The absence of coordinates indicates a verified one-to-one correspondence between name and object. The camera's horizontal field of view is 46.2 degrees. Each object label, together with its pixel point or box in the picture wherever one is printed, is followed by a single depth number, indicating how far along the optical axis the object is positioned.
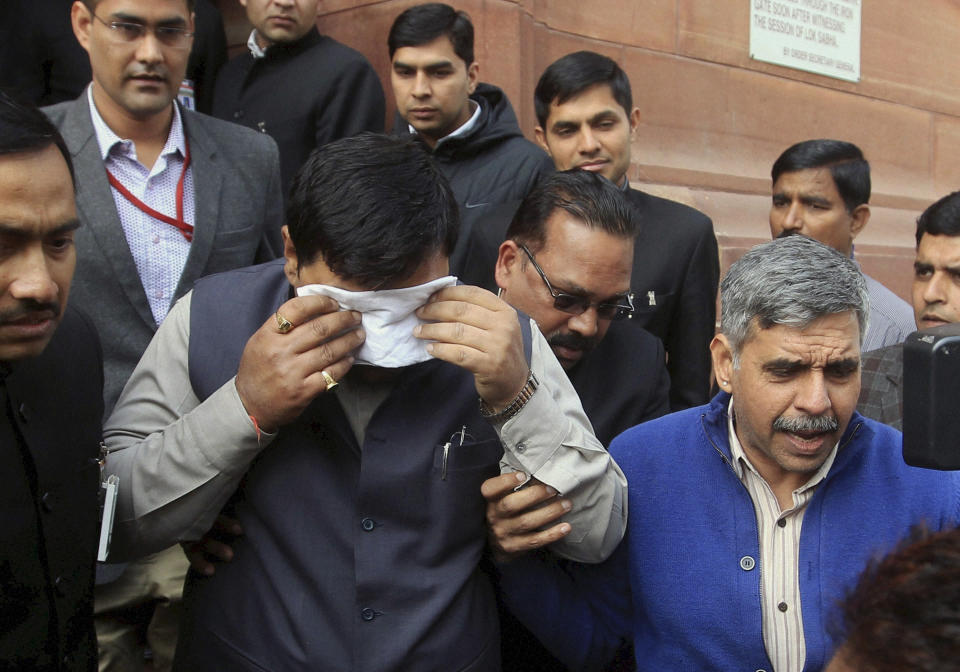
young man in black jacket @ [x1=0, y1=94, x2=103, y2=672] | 1.98
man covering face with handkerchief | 2.25
